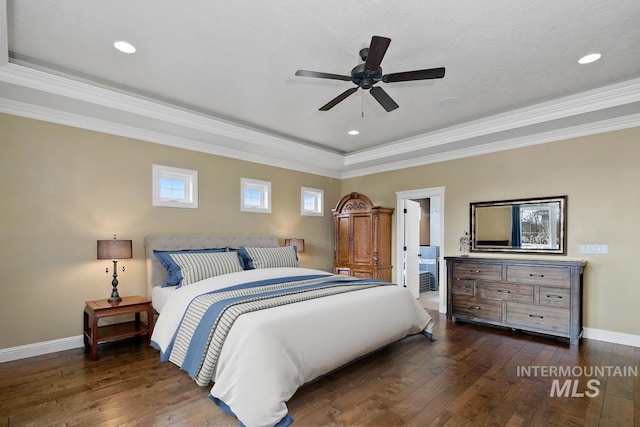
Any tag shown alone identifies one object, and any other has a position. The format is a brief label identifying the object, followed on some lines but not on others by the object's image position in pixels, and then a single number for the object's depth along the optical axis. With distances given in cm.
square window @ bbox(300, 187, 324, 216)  629
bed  222
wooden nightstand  331
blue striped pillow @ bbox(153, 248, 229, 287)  378
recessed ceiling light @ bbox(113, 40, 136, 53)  267
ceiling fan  226
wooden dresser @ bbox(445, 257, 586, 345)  383
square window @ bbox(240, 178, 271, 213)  532
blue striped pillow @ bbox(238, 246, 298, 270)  452
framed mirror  428
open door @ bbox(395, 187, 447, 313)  538
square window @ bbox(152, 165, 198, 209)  436
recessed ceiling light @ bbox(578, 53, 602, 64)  283
